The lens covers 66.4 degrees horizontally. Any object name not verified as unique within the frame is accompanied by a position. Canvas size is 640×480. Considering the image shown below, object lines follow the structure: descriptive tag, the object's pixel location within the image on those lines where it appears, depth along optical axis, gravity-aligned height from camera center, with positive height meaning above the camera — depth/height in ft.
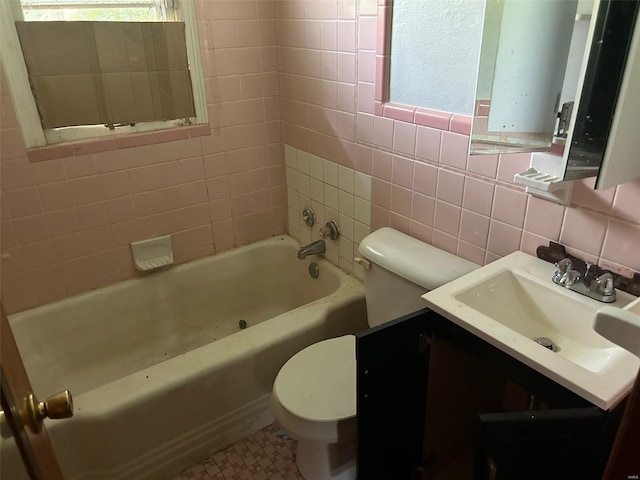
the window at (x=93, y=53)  5.43 -0.25
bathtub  5.16 -3.73
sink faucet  3.80 -1.89
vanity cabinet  3.09 -2.70
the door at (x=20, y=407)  2.16 -1.62
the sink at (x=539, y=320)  3.15 -2.08
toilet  4.77 -3.34
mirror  3.51 -0.30
